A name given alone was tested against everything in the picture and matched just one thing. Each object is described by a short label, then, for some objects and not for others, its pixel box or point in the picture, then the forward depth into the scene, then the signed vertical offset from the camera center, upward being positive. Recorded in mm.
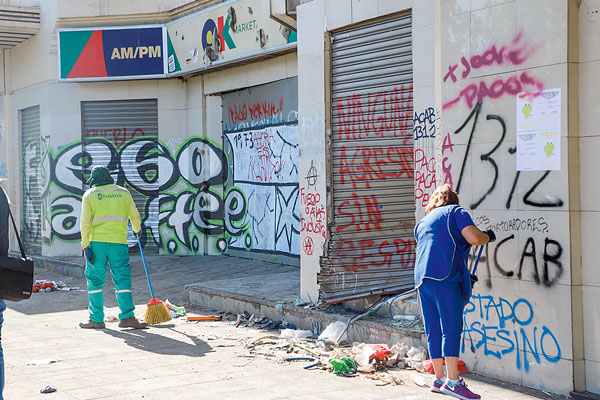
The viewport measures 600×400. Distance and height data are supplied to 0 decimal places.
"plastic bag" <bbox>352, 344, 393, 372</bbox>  7160 -1641
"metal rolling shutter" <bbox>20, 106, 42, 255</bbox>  17375 -70
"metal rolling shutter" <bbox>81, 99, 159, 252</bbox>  16406 +787
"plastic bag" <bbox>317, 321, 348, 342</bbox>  8180 -1609
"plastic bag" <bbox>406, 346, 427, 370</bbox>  7199 -1659
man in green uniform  9531 -873
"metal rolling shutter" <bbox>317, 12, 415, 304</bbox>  8828 +55
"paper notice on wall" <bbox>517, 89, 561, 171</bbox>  6219 +314
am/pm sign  15891 +2424
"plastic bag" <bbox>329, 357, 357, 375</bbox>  7141 -1701
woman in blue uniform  6223 -839
